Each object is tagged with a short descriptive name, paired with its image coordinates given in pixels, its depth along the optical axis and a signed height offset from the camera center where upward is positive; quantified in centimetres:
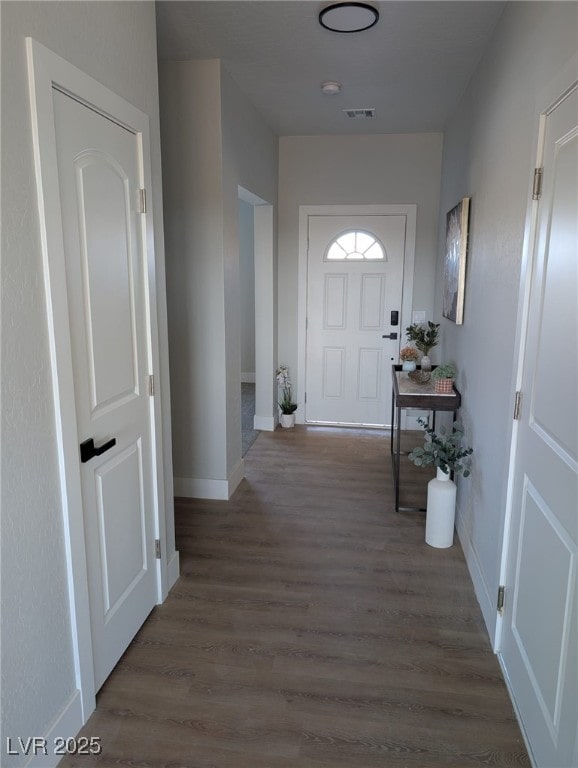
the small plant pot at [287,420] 517 -126
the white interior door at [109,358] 168 -25
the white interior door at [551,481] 141 -57
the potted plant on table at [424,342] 377 -36
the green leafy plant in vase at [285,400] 518 -108
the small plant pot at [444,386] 328 -59
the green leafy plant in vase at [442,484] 285 -106
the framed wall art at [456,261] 311 +19
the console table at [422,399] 323 -66
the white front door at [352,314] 491 -22
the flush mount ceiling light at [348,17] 236 +126
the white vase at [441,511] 289 -122
